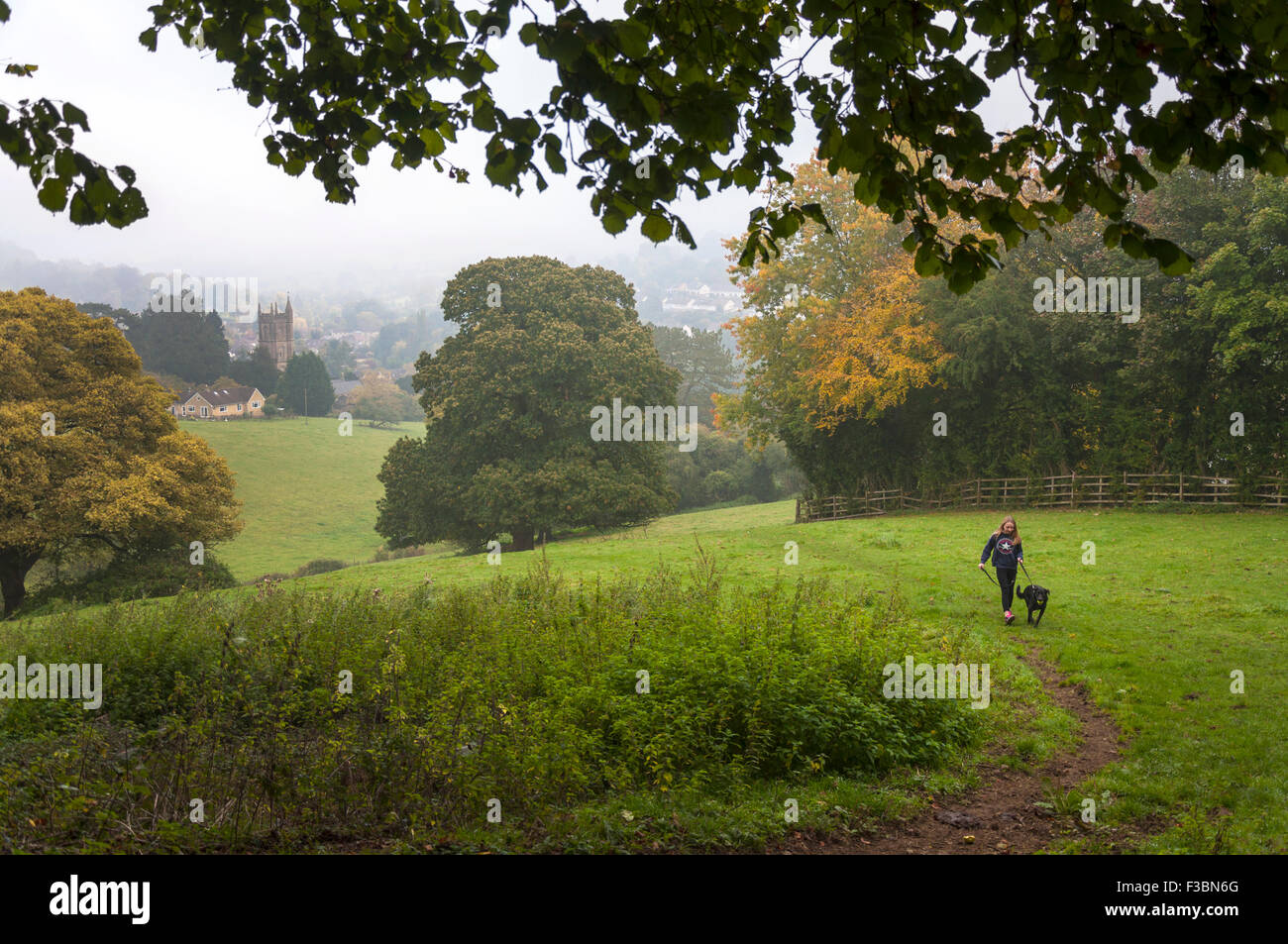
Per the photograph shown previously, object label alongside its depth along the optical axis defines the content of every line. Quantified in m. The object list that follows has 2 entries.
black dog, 14.32
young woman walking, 14.63
